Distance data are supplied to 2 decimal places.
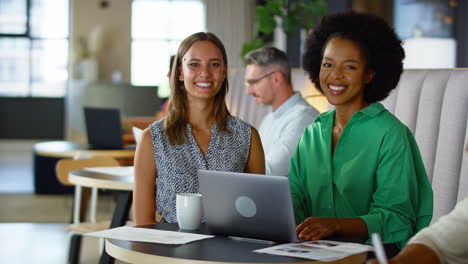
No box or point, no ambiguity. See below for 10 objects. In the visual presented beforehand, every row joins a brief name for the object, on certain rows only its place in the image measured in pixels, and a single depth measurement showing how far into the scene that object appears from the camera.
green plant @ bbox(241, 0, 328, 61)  5.88
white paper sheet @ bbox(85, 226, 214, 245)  1.80
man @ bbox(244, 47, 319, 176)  3.69
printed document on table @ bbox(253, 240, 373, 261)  1.62
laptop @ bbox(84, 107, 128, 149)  5.53
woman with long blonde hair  2.35
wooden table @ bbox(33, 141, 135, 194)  5.06
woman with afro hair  2.05
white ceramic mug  1.98
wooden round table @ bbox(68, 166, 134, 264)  3.33
